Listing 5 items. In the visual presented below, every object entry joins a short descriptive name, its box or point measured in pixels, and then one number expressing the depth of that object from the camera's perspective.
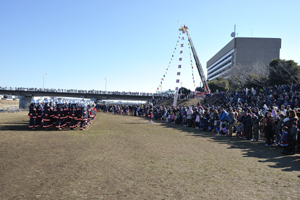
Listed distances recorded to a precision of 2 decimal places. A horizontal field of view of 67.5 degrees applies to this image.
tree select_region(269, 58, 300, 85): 33.06
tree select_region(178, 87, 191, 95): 74.81
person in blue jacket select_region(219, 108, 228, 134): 15.26
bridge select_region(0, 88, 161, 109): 72.31
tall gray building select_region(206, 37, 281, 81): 68.19
